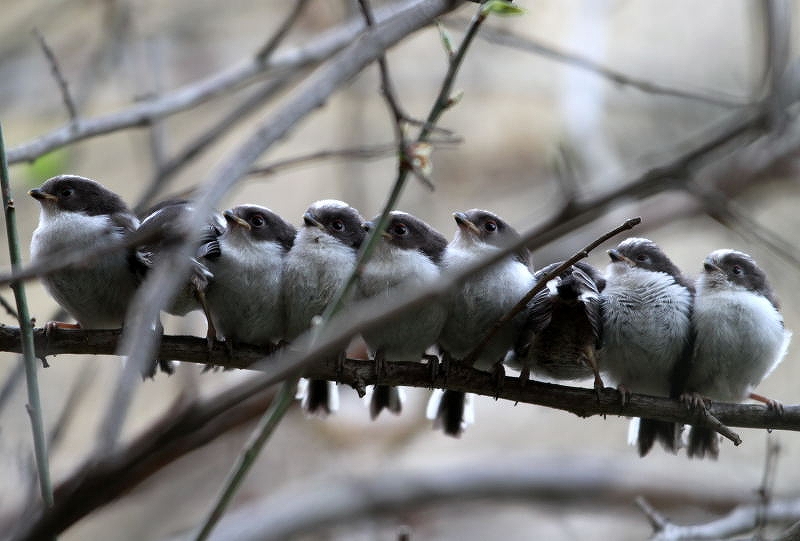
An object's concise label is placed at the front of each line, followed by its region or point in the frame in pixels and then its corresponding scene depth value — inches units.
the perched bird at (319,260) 275.0
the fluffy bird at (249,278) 273.3
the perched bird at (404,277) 269.7
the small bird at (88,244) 270.5
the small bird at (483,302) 274.5
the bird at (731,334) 289.7
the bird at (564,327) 269.7
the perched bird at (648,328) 285.3
